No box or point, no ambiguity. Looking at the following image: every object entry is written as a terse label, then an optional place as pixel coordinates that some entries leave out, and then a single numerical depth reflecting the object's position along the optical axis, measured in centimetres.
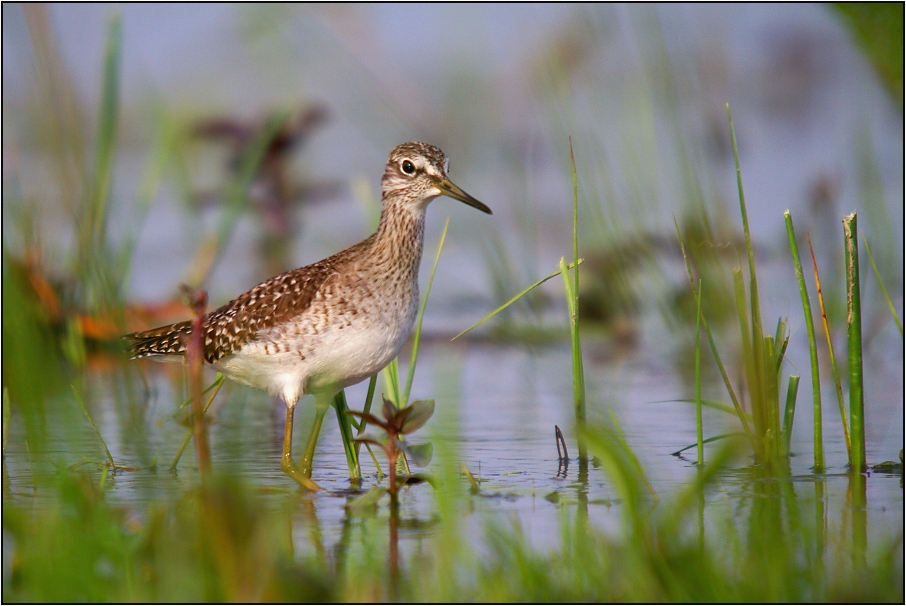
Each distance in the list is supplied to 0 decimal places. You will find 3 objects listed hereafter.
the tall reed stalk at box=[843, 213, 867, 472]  966
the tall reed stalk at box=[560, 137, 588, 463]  1015
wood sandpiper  1180
